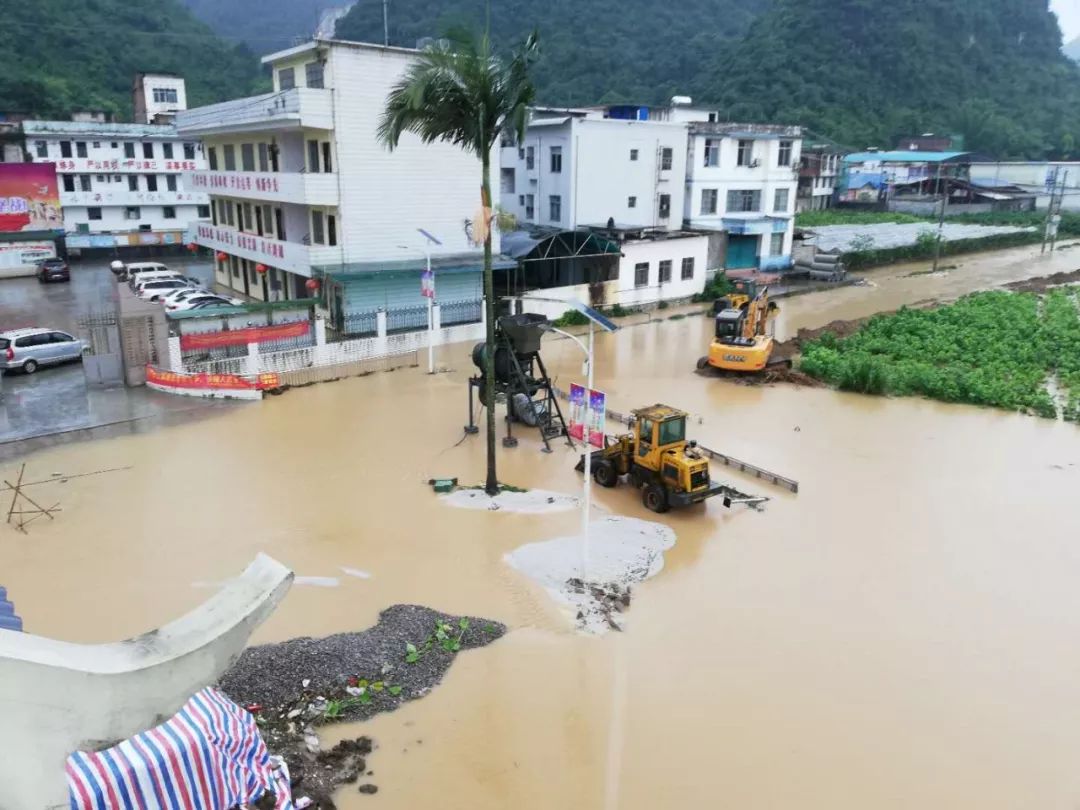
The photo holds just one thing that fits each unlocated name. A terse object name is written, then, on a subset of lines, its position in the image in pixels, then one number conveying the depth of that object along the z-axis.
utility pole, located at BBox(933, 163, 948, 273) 46.94
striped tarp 5.73
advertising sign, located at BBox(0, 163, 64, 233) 40.41
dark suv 36.97
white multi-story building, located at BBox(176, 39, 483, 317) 25.95
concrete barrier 5.16
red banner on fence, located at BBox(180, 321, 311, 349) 22.50
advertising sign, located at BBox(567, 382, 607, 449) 11.37
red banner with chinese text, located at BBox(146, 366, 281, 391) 21.16
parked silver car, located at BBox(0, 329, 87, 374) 22.27
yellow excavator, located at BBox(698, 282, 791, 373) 23.48
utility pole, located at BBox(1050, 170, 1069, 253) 54.16
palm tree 13.52
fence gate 21.44
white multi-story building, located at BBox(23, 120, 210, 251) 43.66
